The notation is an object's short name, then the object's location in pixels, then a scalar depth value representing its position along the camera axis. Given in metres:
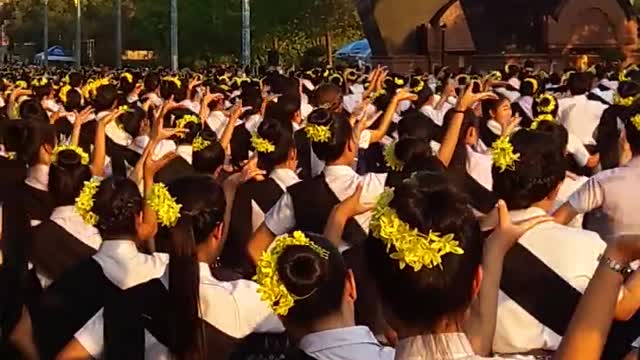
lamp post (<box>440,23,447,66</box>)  27.91
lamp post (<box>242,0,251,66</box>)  37.38
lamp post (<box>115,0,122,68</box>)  57.96
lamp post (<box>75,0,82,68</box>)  60.53
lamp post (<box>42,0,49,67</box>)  72.44
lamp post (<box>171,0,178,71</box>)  40.15
